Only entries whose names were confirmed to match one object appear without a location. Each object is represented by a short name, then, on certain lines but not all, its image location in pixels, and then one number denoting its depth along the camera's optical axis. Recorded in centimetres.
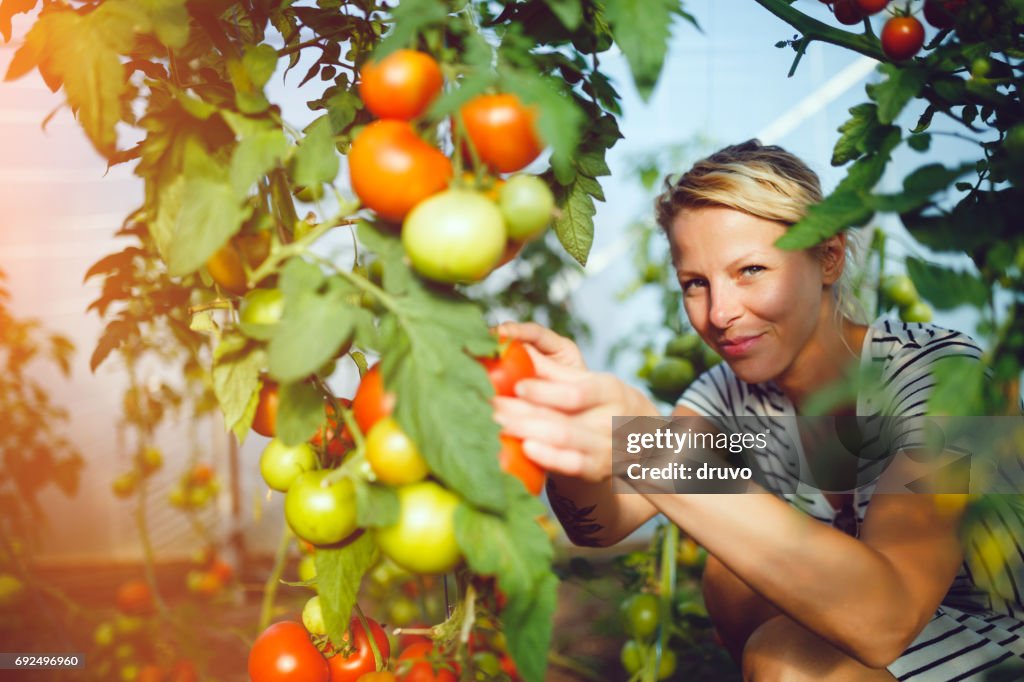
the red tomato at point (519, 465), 49
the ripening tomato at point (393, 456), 46
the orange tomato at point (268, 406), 59
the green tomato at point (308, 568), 78
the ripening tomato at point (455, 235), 43
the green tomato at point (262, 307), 53
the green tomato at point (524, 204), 46
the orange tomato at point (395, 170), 47
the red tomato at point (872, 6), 80
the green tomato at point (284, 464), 56
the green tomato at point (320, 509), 52
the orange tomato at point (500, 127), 47
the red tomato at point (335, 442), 59
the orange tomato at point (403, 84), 48
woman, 63
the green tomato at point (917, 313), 143
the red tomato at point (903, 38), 77
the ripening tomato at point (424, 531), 47
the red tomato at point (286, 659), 64
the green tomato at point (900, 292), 144
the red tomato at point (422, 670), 63
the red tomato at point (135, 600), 163
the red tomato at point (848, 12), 87
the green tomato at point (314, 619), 66
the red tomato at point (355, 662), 67
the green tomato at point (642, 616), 127
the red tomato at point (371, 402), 50
